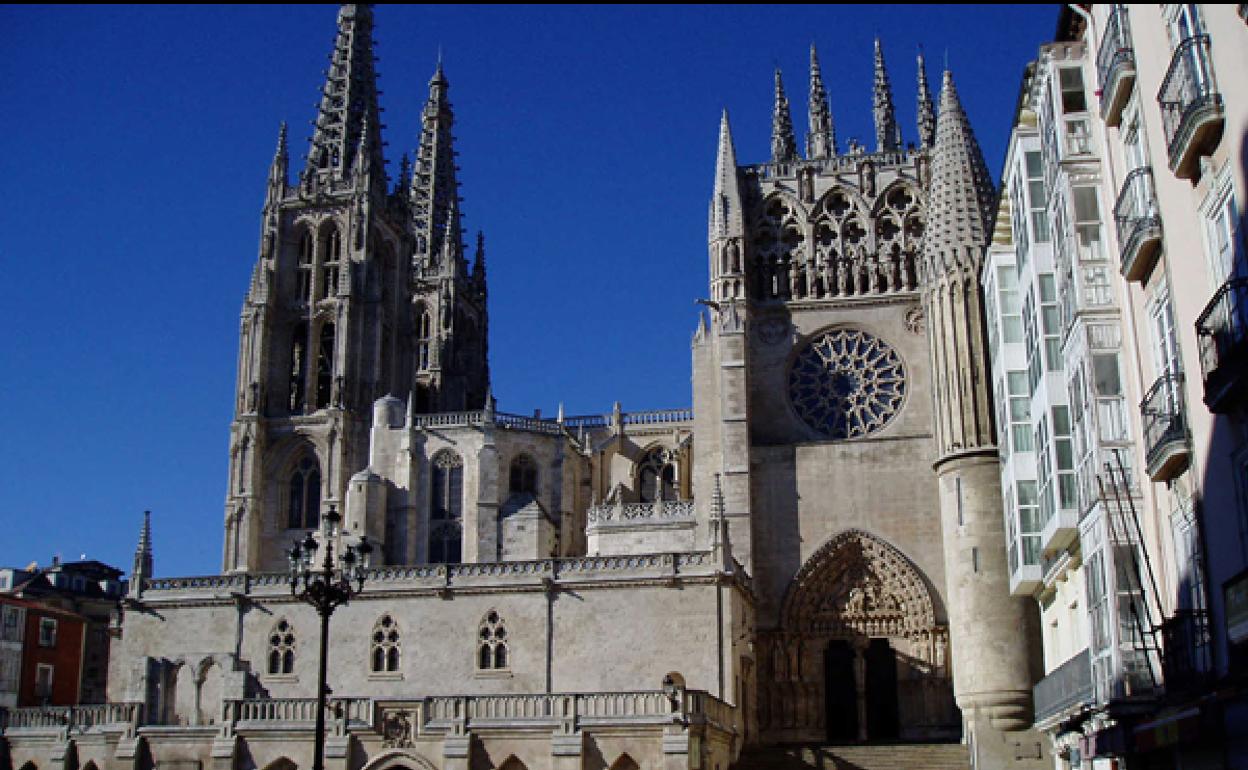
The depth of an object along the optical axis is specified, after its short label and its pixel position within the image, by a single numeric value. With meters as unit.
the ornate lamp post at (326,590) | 21.44
